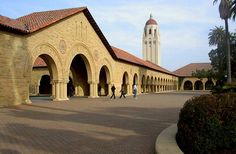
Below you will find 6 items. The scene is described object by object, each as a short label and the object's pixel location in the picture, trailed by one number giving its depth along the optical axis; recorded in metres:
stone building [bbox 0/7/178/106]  14.10
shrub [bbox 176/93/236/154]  4.56
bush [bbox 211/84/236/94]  8.10
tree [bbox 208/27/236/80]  33.17
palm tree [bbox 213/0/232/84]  22.05
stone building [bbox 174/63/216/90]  59.87
